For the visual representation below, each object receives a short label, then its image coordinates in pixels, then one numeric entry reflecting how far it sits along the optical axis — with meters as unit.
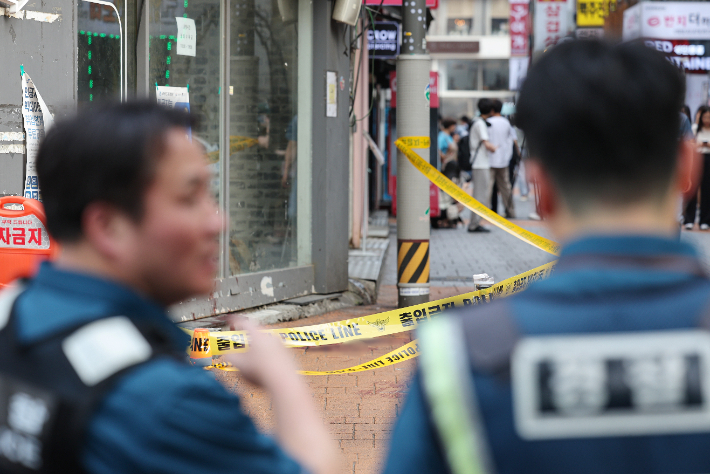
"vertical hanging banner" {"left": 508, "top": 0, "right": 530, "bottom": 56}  34.44
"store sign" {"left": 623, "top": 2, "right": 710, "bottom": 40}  22.78
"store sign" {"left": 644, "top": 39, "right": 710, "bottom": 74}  22.98
